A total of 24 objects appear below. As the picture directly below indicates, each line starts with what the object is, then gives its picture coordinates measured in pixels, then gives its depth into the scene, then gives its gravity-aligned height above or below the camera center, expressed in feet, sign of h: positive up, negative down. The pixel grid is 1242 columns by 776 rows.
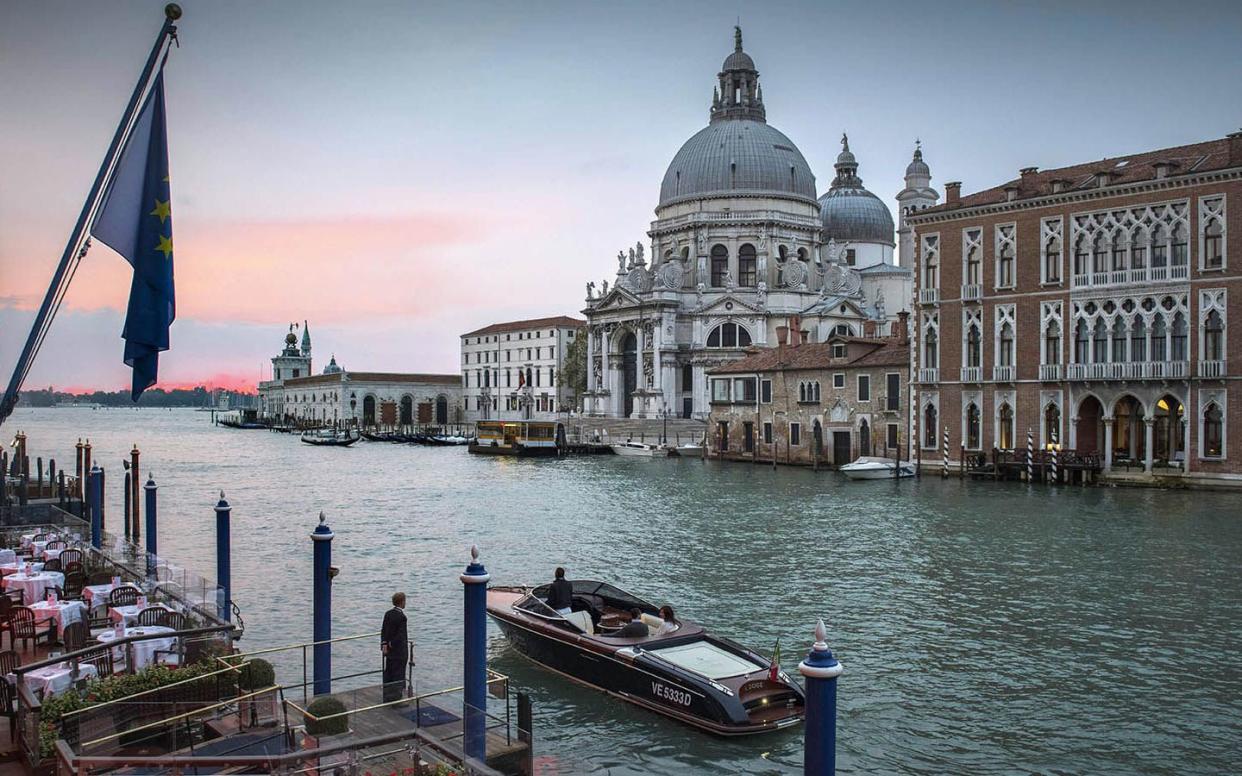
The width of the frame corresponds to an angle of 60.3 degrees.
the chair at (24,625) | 40.04 -8.36
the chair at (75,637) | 37.93 -8.38
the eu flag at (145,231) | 38.37 +6.27
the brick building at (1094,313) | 115.34 +10.74
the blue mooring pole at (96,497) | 74.77 -6.76
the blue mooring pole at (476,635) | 32.32 -7.07
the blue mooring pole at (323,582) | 40.70 -6.82
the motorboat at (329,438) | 264.85 -8.80
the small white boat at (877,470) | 138.41 -8.62
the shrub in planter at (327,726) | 29.19 -8.81
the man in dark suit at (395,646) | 36.78 -8.36
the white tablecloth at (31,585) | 46.37 -7.85
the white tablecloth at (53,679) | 31.35 -8.18
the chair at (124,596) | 44.45 -8.02
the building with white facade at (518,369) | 323.98 +11.36
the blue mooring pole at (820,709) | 23.20 -6.73
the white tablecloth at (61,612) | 41.75 -8.17
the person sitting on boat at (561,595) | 48.58 -8.73
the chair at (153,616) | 40.81 -8.14
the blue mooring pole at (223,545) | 52.44 -6.96
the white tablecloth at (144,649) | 35.17 -8.31
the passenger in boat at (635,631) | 43.88 -9.33
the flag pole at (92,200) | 40.11 +7.98
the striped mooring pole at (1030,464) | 127.68 -7.25
